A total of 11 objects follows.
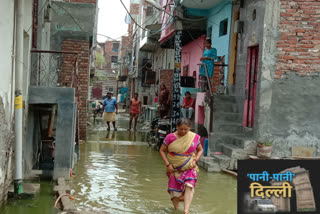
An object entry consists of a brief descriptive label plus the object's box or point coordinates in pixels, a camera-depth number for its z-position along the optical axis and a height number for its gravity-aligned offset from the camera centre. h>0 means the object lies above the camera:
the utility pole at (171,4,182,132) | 14.33 +0.28
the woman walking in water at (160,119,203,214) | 6.38 -1.08
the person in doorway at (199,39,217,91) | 13.48 +0.90
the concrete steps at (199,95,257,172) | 10.73 -1.31
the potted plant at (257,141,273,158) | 10.36 -1.38
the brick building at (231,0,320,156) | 10.63 +0.39
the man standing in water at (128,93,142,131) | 19.56 -1.00
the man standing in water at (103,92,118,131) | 18.72 -1.04
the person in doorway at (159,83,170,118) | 17.25 -0.63
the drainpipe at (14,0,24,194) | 6.89 -0.41
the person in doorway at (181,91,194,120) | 14.77 -0.65
